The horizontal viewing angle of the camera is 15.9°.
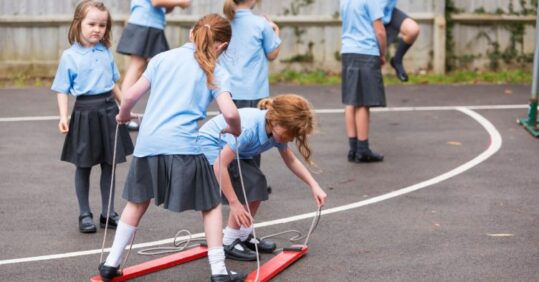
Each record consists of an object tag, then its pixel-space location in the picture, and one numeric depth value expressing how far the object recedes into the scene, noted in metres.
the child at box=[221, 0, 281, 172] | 14.97
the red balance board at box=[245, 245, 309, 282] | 11.41
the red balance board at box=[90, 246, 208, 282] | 11.45
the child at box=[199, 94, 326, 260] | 11.31
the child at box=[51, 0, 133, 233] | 13.40
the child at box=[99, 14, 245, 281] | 10.87
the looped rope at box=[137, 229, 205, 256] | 12.54
